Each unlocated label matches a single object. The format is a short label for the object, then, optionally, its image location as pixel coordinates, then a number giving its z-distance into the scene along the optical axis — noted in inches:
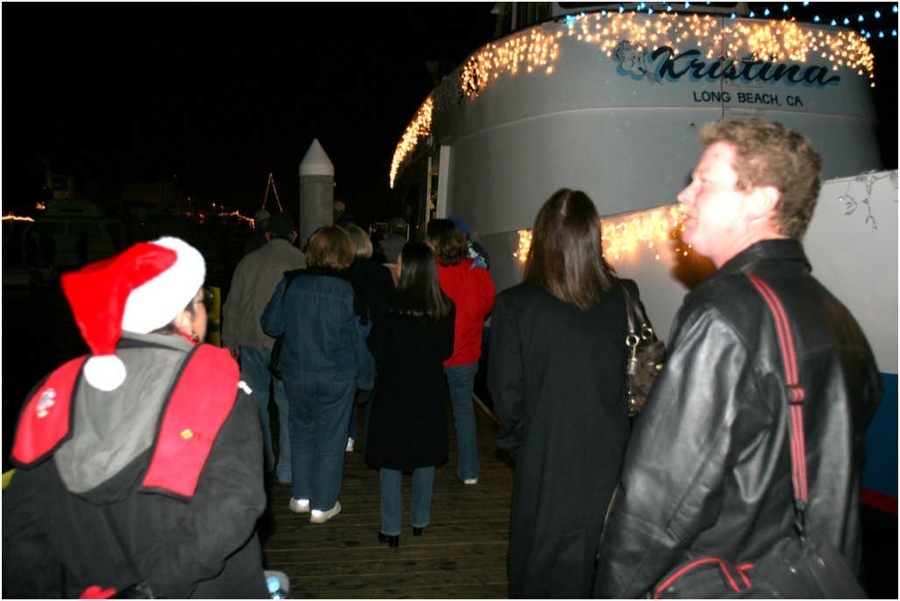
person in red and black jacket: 68.1
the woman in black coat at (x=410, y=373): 166.2
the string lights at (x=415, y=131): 508.4
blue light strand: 305.1
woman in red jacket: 203.8
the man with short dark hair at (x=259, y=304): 213.3
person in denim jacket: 179.0
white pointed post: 381.7
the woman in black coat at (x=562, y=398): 107.7
